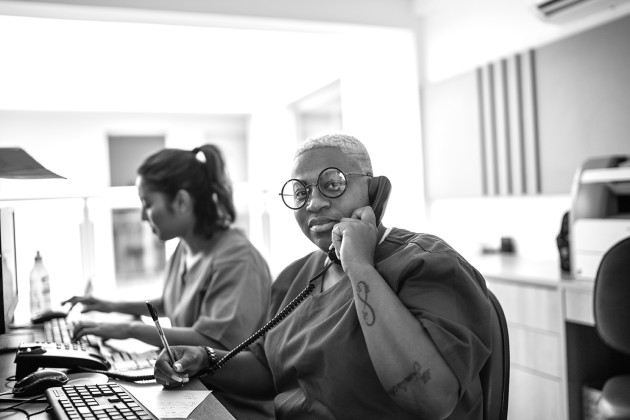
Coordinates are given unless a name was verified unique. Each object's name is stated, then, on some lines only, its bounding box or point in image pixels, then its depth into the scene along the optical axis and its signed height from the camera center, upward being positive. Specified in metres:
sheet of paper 1.13 -0.38
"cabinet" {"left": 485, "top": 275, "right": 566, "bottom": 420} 2.62 -0.71
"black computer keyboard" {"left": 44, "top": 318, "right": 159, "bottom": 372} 1.58 -0.40
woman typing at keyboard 1.80 -0.18
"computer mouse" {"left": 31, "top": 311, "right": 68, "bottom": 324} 2.21 -0.37
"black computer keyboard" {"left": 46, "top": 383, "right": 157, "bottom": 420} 1.03 -0.35
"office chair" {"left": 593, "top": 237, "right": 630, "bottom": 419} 1.72 -0.33
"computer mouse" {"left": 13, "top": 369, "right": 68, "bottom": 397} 1.25 -0.35
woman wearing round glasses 1.07 -0.24
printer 2.41 -0.08
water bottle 2.41 -0.28
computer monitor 1.80 -0.16
